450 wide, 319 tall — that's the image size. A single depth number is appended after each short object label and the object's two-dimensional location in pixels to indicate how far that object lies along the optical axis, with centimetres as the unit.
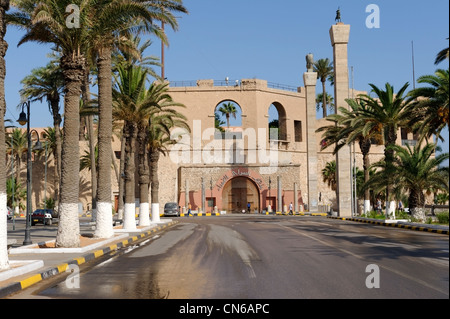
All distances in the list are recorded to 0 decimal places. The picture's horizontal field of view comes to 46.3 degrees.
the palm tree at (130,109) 2931
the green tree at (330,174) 7106
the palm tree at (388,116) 3700
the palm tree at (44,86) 4629
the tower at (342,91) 4956
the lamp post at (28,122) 2224
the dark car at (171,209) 5975
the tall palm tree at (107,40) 2029
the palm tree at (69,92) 1817
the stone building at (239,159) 6781
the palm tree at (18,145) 7144
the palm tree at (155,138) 3744
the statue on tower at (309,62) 6512
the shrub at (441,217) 2778
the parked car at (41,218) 4466
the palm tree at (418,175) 3197
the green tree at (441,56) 2285
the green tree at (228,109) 10888
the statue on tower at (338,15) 5127
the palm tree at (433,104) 2648
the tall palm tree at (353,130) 4012
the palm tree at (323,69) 9038
